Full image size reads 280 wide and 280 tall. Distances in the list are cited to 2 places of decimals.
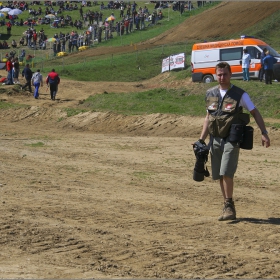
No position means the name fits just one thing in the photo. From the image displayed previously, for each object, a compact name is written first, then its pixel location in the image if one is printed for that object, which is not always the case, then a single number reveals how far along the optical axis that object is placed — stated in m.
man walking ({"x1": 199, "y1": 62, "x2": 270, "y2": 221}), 8.90
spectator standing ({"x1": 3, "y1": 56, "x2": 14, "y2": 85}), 33.84
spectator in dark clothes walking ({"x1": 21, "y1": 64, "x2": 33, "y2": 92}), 32.84
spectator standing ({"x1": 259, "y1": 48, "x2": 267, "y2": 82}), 28.35
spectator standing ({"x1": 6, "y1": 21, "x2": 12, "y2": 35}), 58.90
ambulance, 30.29
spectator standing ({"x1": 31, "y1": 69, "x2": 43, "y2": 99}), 31.59
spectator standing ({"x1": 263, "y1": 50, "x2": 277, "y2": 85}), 26.20
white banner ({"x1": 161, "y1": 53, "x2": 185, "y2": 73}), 38.56
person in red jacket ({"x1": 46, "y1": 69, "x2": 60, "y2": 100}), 30.75
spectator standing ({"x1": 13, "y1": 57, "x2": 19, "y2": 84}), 34.26
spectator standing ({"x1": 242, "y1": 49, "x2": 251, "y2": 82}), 28.67
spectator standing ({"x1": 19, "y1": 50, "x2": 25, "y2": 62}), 47.94
